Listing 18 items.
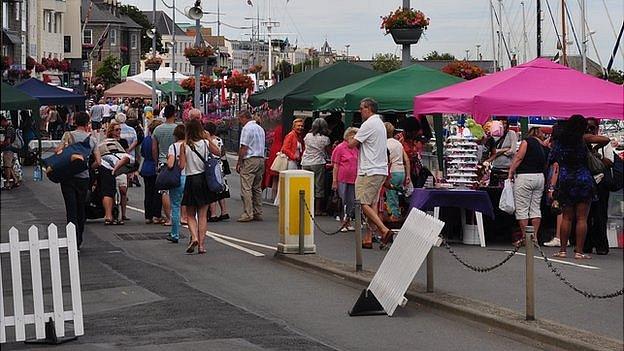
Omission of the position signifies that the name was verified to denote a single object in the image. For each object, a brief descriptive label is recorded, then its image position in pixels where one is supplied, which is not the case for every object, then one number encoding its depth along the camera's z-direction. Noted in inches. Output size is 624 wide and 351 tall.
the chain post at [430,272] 479.5
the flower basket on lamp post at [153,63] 2172.4
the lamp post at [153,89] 2208.4
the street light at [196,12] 1414.9
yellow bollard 619.4
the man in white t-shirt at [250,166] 839.7
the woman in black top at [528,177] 648.4
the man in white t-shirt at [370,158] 627.2
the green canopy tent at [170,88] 2385.1
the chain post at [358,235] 539.2
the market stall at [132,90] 2181.3
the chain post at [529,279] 417.1
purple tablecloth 673.6
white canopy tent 2512.1
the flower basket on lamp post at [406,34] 866.1
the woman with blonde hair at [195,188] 635.5
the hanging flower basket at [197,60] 1549.2
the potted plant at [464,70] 1256.2
